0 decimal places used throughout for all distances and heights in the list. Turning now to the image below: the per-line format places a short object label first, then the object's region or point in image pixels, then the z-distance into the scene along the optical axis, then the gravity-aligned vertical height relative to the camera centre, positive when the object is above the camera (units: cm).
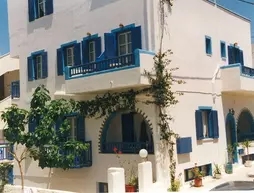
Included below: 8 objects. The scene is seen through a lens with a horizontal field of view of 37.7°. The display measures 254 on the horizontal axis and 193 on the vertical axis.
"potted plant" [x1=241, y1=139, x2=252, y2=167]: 2007 -117
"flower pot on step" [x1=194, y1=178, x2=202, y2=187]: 1561 -229
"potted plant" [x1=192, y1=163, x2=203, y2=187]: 1563 -214
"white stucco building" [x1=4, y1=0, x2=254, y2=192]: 1536 +281
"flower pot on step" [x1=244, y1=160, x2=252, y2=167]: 2002 -201
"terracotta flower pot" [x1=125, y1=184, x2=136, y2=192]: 1427 -224
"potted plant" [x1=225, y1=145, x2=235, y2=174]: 1812 -173
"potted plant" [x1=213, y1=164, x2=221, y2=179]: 1717 -209
